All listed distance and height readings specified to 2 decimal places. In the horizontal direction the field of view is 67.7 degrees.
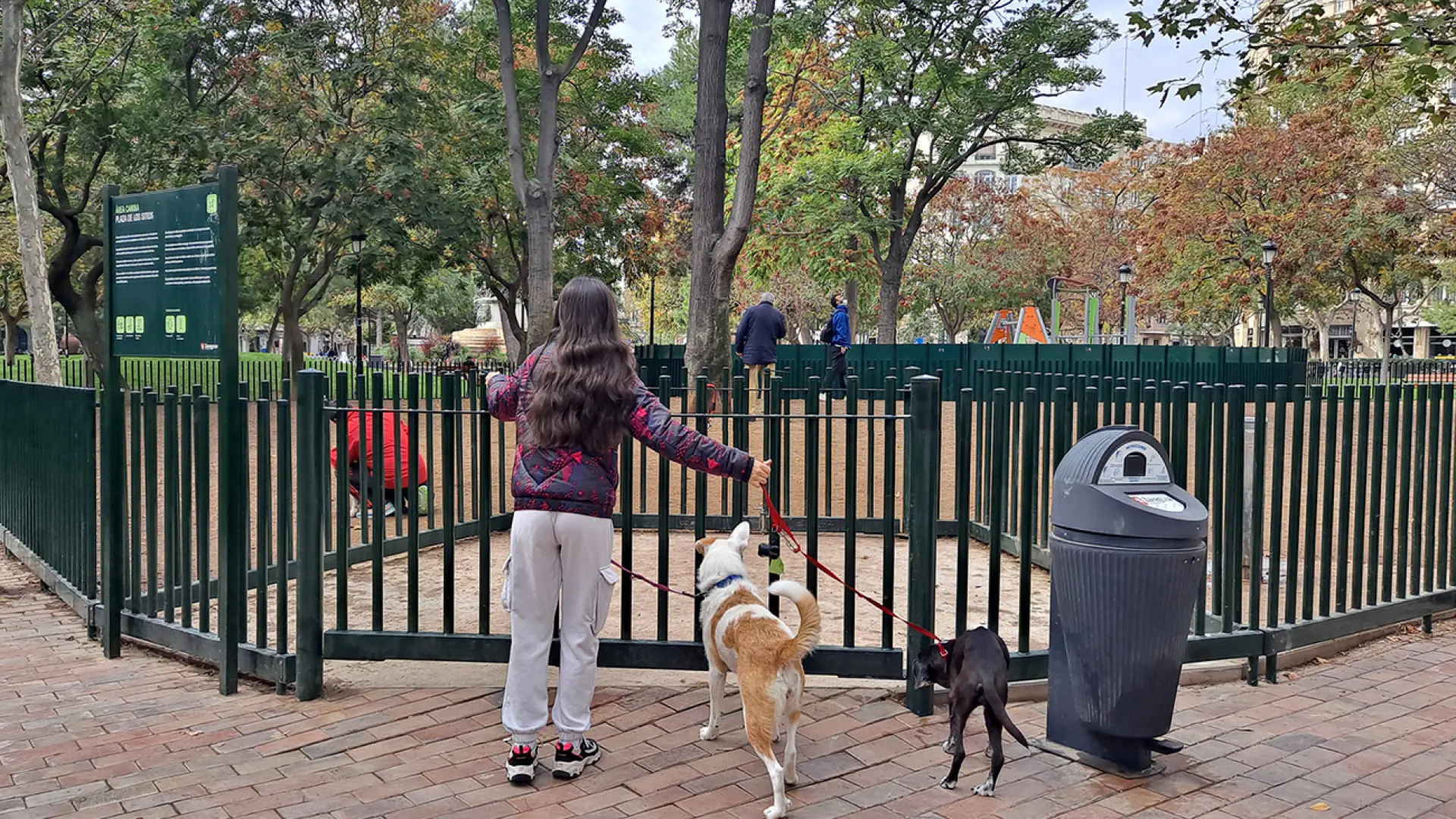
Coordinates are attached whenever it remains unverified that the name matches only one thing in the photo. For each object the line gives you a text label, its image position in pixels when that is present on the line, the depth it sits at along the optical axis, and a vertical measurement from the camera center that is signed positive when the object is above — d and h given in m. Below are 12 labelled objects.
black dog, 3.87 -1.17
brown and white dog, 3.76 -1.01
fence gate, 4.81 -1.20
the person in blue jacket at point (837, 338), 19.25 +0.44
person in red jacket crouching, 8.65 -0.86
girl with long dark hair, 3.98 -0.45
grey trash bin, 3.99 -0.83
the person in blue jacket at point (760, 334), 17.09 +0.44
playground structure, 27.64 +0.98
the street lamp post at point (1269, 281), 28.70 +2.24
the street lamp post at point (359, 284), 25.59 +1.94
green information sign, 5.29 +0.45
